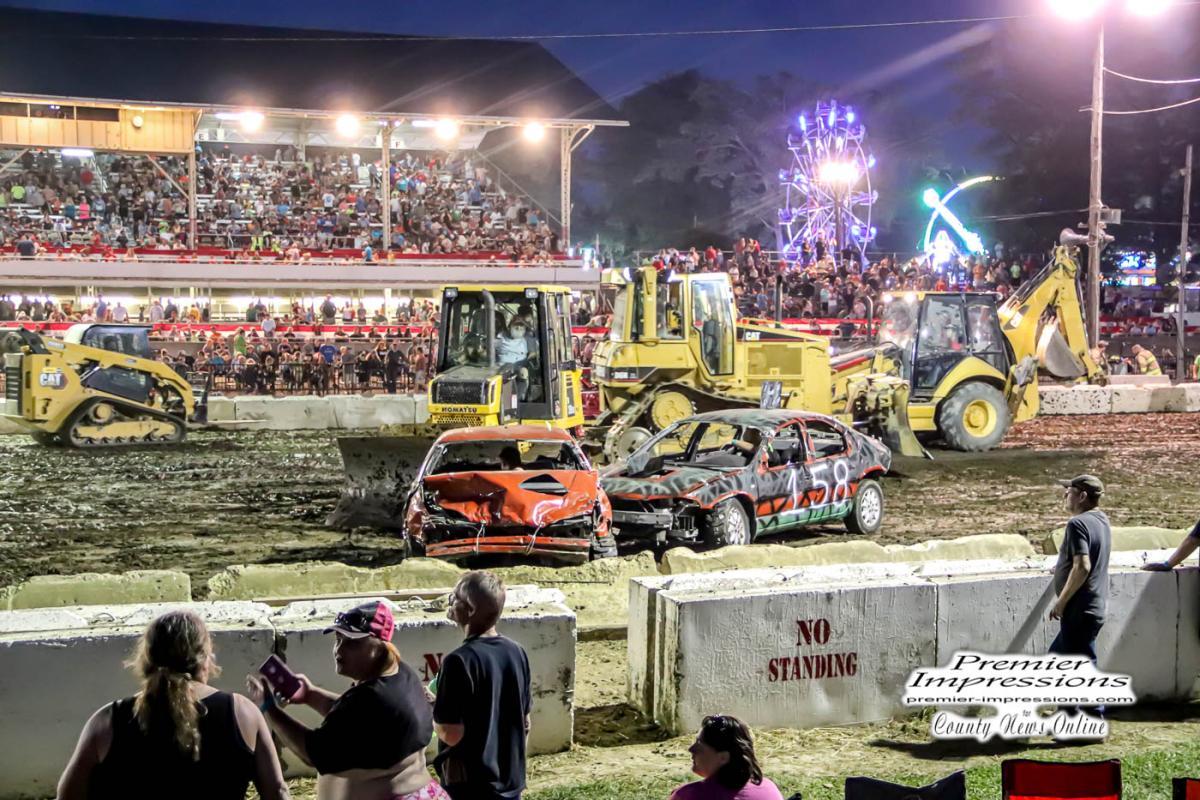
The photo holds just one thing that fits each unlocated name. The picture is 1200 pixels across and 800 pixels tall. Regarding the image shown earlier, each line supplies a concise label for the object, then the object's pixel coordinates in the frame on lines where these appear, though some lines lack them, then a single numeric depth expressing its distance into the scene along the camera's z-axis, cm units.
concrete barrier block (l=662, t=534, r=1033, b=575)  1016
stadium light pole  2544
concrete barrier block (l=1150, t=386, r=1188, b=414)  2827
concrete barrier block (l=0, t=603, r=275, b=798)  627
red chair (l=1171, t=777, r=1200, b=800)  442
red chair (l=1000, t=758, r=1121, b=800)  454
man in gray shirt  724
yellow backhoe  1991
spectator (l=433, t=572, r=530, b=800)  469
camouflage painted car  1248
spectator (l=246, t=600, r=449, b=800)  421
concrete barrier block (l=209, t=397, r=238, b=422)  2634
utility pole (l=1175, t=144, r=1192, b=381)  3519
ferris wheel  5081
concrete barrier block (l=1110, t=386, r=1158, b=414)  2819
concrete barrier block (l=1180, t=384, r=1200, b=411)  2845
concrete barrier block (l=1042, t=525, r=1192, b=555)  1037
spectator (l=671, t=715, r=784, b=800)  424
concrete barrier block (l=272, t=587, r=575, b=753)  669
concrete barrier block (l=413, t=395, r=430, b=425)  2674
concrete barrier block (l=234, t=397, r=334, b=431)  2628
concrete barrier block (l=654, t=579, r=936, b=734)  736
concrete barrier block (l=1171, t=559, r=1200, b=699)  841
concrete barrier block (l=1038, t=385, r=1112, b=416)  2792
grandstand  3788
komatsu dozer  1611
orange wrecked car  1136
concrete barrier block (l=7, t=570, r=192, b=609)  841
